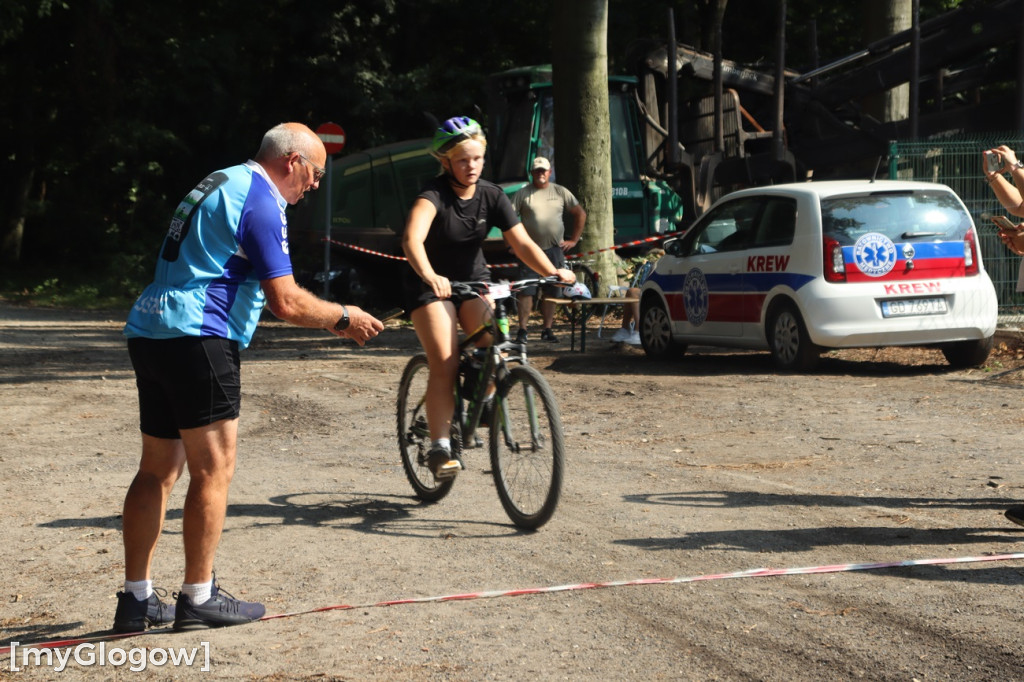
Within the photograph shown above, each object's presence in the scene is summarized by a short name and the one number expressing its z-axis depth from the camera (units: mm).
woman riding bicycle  6738
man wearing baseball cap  15000
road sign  21047
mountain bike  6395
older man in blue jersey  4797
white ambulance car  11867
